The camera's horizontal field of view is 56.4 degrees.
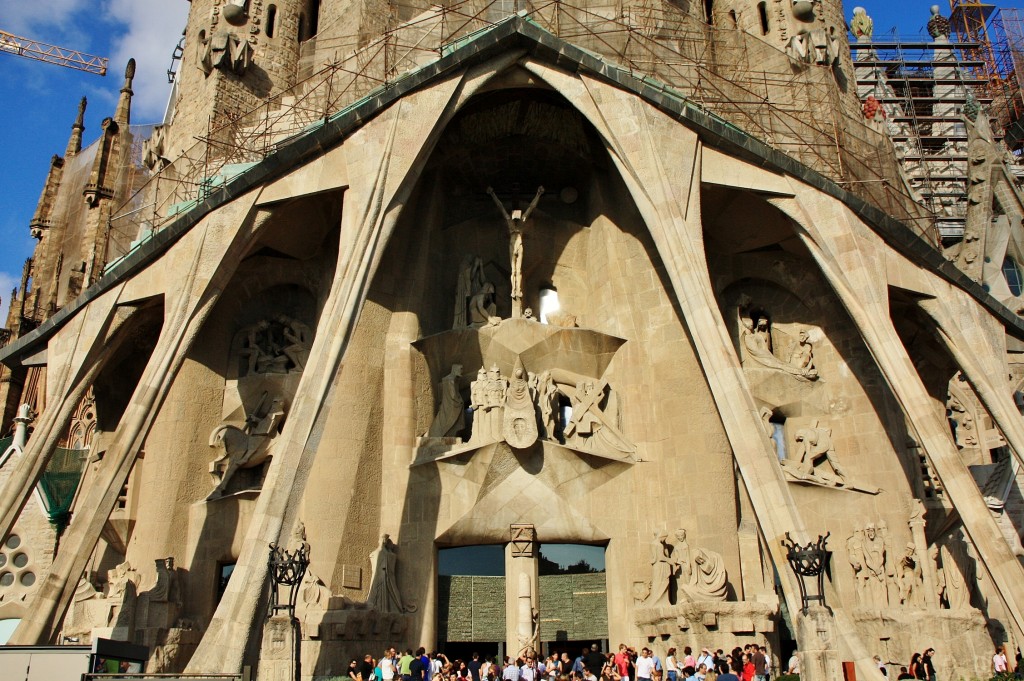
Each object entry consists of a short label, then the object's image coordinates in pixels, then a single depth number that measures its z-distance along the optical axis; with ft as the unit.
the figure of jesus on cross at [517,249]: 56.08
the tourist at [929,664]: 41.91
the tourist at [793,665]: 41.89
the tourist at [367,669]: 40.87
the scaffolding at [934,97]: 100.83
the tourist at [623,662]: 40.70
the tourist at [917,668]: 40.28
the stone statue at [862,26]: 120.26
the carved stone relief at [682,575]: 47.19
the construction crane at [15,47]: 138.00
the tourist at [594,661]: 44.47
